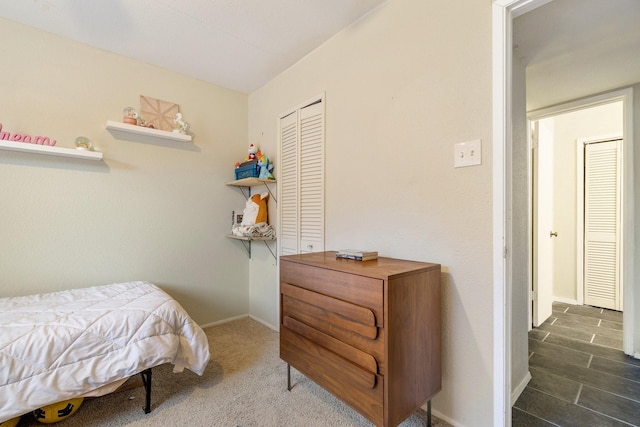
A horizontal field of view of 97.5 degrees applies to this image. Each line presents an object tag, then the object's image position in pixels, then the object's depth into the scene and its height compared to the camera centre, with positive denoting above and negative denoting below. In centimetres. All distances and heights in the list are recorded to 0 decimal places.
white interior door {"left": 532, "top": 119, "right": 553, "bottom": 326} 278 -17
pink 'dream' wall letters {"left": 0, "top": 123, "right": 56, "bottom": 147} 189 +52
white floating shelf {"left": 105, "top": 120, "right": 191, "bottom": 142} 229 +70
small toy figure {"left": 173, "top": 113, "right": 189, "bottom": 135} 264 +82
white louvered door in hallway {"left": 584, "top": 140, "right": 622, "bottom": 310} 329 -22
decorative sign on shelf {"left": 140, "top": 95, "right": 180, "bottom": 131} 254 +92
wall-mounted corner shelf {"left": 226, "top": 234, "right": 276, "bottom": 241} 269 -26
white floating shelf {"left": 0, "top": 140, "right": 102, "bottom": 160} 189 +45
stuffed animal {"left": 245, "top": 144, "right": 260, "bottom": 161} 292 +61
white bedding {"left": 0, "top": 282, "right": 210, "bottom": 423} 127 -68
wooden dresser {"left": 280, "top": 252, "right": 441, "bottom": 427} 120 -59
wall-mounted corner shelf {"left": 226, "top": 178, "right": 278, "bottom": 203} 270 +29
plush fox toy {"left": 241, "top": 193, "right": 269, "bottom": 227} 279 +0
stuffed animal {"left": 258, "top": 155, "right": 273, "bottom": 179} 271 +41
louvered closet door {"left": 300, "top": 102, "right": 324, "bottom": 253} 227 +27
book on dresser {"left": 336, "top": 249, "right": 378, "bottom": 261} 159 -26
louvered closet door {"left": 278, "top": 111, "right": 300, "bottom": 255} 251 +23
